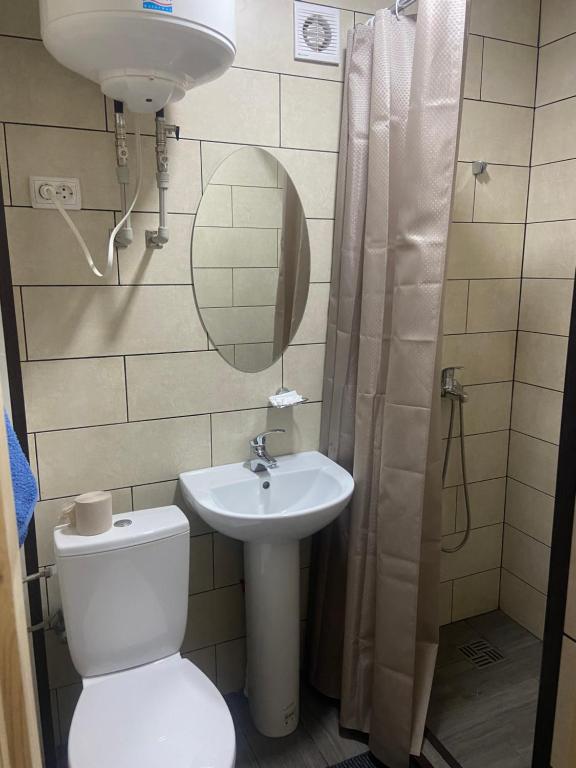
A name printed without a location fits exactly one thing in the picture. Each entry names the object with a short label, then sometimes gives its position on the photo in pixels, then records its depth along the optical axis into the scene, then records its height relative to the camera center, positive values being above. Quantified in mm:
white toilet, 1354 -1090
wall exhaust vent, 1801 +713
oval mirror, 1815 +12
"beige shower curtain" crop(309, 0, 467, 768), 1584 -291
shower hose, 2326 -818
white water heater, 1184 +468
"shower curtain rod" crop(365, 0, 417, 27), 1661 +734
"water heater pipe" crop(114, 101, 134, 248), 1549 +251
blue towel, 860 -345
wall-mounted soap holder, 1938 -450
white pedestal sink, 1836 -953
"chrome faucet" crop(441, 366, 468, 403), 2273 -472
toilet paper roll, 1585 -683
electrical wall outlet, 1560 +187
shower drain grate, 2322 -1559
